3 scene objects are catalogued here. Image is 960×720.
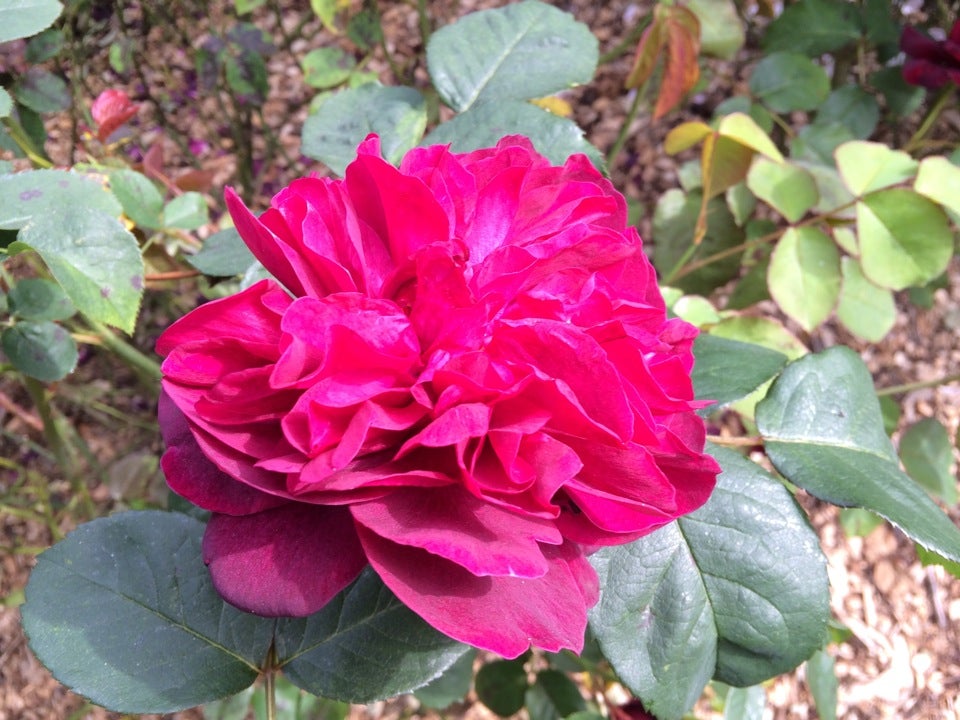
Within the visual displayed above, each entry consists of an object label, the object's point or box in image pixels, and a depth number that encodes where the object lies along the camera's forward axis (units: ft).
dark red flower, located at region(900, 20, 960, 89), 1.38
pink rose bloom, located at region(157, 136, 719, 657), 0.56
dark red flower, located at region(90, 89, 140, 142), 1.13
